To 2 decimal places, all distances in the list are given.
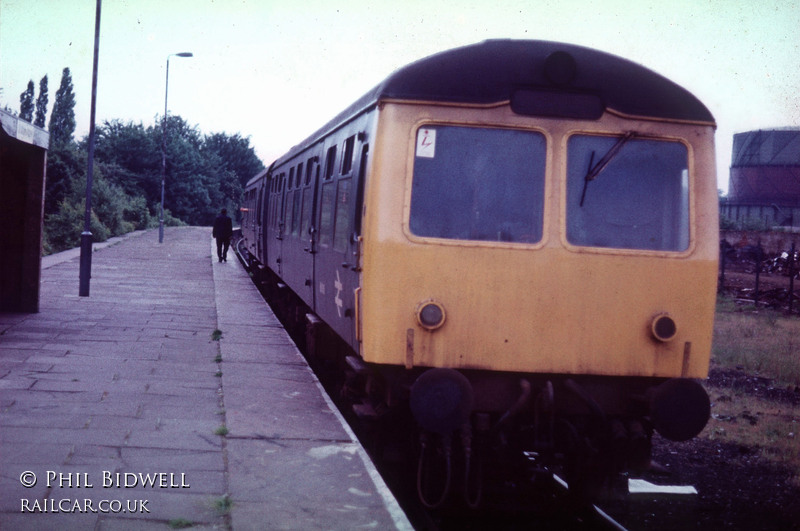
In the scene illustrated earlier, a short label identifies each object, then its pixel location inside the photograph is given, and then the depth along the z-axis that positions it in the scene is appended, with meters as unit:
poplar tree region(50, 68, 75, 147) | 79.94
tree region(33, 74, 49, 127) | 77.94
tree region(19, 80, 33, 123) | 76.38
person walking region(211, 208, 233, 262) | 27.58
